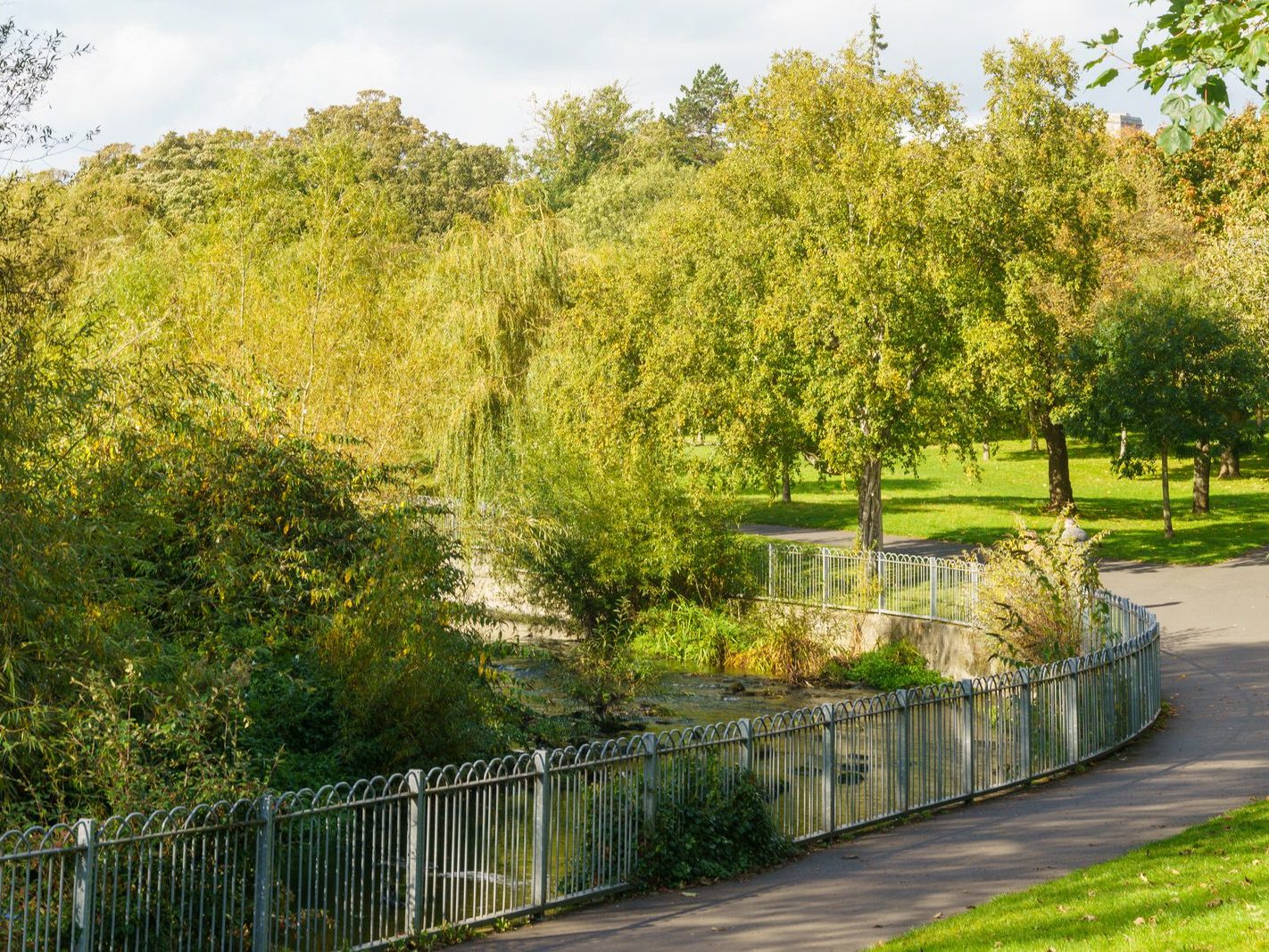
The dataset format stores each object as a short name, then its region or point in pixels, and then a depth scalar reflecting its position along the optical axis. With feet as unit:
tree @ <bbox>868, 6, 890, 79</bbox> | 178.27
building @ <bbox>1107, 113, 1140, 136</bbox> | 571.40
